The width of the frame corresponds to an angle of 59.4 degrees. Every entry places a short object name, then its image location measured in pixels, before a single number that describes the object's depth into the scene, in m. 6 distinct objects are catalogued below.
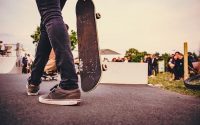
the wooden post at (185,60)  5.74
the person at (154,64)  12.11
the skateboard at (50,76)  5.55
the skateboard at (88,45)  1.70
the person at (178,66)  8.42
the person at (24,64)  11.83
